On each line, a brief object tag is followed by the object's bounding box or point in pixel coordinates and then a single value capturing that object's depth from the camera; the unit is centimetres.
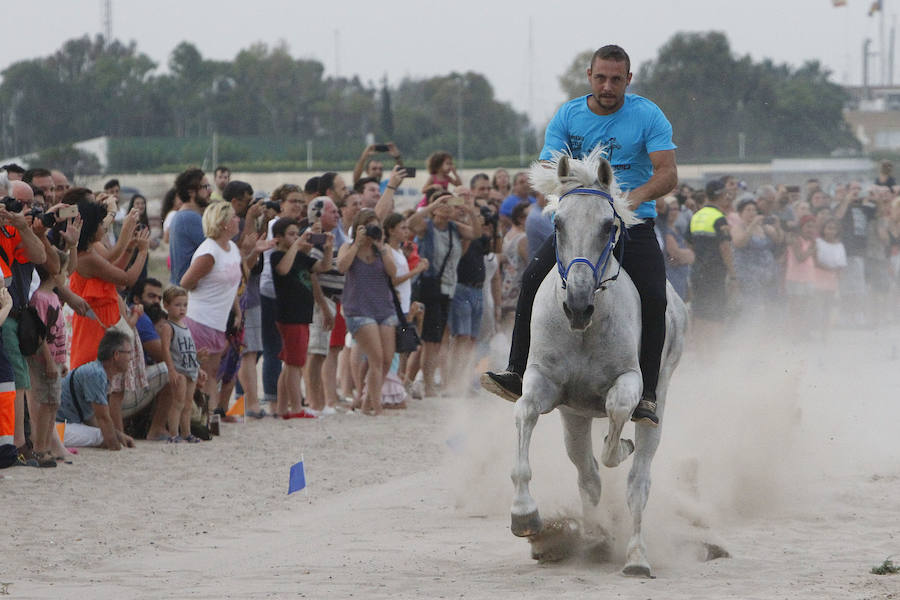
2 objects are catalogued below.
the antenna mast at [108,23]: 10400
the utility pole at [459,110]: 8028
